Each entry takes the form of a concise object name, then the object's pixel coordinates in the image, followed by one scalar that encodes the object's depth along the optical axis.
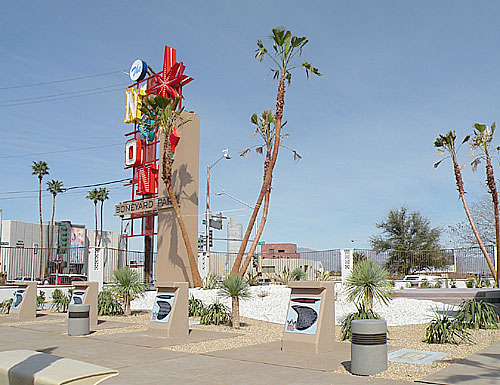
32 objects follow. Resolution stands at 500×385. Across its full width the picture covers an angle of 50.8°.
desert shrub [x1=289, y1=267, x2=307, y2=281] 25.39
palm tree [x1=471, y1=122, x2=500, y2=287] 29.38
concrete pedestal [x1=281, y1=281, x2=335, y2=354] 10.92
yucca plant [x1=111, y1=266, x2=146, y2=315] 19.58
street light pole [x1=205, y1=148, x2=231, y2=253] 31.47
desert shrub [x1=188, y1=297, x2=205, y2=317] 18.35
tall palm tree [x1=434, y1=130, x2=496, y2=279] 32.19
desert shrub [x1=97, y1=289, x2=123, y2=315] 20.48
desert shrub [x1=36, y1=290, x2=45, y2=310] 24.02
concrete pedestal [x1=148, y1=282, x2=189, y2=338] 13.70
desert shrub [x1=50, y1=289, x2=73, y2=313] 22.98
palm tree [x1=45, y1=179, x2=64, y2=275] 67.25
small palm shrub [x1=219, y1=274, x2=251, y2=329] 15.37
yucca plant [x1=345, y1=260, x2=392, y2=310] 12.95
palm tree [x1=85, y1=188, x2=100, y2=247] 73.88
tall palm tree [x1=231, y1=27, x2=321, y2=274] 25.34
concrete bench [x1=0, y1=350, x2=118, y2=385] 4.71
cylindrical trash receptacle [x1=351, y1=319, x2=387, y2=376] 8.81
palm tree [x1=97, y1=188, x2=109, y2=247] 74.06
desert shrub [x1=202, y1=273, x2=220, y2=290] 25.26
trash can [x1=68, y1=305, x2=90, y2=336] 14.71
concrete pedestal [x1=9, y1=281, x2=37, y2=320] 19.95
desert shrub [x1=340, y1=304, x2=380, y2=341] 12.38
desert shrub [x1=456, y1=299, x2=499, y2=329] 13.32
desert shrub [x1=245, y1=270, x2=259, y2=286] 26.97
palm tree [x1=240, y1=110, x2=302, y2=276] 26.97
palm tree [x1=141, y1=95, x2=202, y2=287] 25.41
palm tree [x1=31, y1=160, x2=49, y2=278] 61.72
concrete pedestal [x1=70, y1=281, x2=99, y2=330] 16.50
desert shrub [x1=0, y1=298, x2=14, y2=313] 22.72
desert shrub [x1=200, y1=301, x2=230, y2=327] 16.59
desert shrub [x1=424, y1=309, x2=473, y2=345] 11.57
